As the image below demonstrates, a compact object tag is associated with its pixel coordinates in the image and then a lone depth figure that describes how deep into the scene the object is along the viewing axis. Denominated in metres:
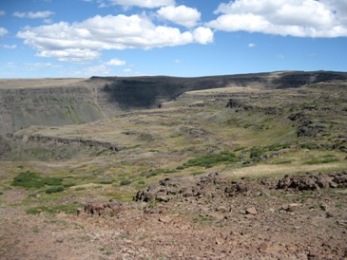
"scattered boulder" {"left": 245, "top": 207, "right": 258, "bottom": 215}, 22.20
